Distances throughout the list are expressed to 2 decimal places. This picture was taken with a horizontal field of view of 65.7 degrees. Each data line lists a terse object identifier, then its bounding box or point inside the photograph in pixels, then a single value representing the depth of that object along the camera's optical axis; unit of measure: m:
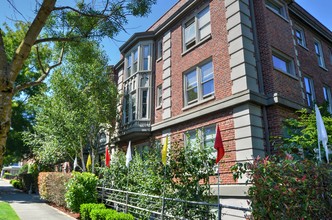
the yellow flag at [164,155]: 8.38
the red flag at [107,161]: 13.53
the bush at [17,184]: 32.02
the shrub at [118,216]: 8.27
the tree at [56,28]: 4.90
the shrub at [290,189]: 4.16
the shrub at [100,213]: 9.11
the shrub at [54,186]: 14.40
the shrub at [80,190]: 12.08
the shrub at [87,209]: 10.59
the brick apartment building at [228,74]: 10.01
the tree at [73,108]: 16.27
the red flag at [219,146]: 6.66
